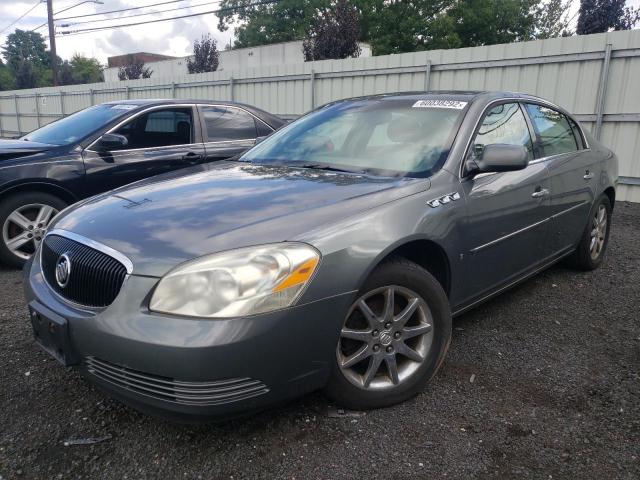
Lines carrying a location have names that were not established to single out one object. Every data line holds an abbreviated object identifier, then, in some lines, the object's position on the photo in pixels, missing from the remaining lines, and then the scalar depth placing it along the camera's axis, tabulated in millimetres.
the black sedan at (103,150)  4580
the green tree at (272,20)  45281
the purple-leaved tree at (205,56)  27734
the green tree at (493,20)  36594
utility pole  30688
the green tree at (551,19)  39969
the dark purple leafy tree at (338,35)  16781
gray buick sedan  1911
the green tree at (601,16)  20136
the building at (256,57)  31875
